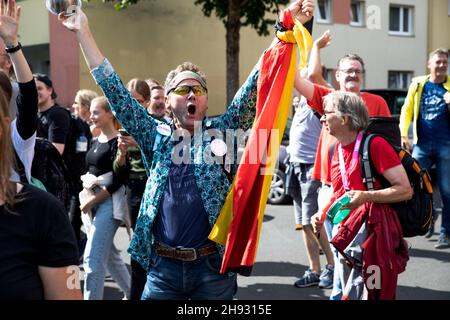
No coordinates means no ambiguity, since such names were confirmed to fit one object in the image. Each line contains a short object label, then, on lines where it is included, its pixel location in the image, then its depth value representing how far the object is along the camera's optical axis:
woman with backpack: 3.67
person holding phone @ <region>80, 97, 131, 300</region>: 4.64
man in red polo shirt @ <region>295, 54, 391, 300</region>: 4.67
